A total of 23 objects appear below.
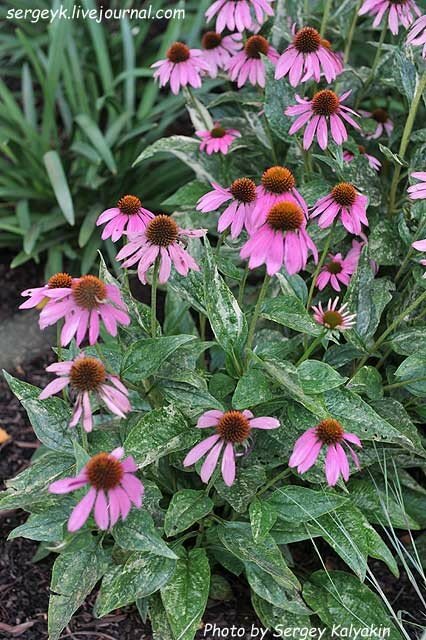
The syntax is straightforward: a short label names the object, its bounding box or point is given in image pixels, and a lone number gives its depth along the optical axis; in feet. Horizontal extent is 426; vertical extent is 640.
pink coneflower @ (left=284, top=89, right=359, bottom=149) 6.36
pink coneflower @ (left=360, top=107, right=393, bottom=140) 8.18
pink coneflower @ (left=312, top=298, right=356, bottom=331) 5.32
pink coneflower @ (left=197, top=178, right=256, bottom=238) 5.45
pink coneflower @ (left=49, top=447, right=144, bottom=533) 4.37
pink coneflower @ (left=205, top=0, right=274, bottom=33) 7.36
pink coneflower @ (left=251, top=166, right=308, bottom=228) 5.10
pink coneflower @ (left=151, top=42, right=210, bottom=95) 7.61
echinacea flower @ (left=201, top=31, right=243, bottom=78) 8.41
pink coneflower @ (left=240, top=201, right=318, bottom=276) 4.72
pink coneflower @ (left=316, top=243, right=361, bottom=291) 6.90
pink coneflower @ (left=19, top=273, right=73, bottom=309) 4.83
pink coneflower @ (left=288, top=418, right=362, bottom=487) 5.13
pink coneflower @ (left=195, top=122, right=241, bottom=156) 7.74
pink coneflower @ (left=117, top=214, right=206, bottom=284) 5.26
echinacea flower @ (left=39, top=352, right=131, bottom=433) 4.63
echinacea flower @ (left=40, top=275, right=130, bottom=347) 4.69
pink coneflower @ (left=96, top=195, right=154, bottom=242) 5.63
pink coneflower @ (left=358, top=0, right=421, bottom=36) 7.35
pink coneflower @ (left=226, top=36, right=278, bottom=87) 7.73
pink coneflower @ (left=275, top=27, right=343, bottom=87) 6.79
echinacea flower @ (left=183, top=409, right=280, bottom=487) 5.08
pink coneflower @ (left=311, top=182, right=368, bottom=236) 5.81
